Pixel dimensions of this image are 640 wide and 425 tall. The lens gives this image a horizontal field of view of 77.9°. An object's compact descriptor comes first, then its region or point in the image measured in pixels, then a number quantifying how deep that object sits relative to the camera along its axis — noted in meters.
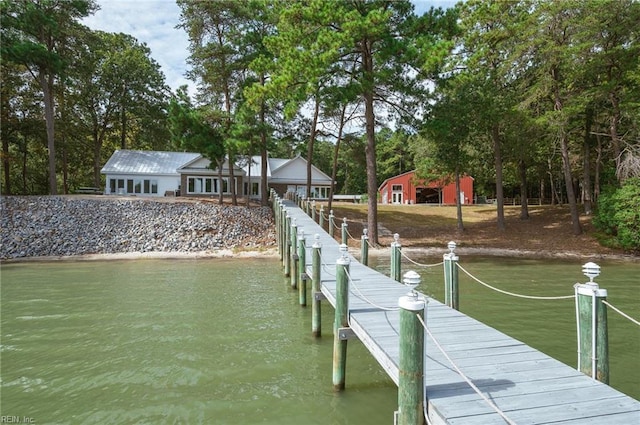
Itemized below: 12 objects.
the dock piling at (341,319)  6.03
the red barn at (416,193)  45.56
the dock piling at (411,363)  3.73
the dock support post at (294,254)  12.79
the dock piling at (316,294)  8.28
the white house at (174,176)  34.16
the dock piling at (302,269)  10.55
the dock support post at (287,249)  14.85
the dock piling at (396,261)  9.22
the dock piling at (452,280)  7.12
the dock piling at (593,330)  4.26
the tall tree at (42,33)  25.64
